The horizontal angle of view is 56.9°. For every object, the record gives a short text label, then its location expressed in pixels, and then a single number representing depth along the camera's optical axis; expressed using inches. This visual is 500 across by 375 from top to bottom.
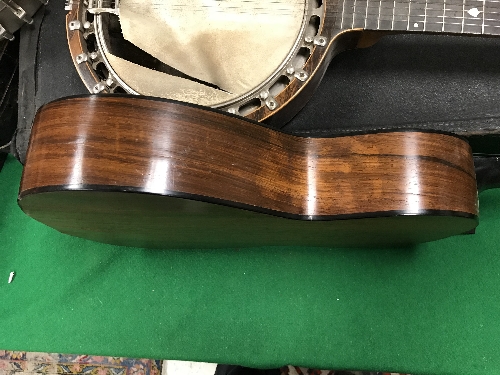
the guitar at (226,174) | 26.8
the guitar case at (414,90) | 35.8
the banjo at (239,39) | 32.5
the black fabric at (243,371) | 42.5
